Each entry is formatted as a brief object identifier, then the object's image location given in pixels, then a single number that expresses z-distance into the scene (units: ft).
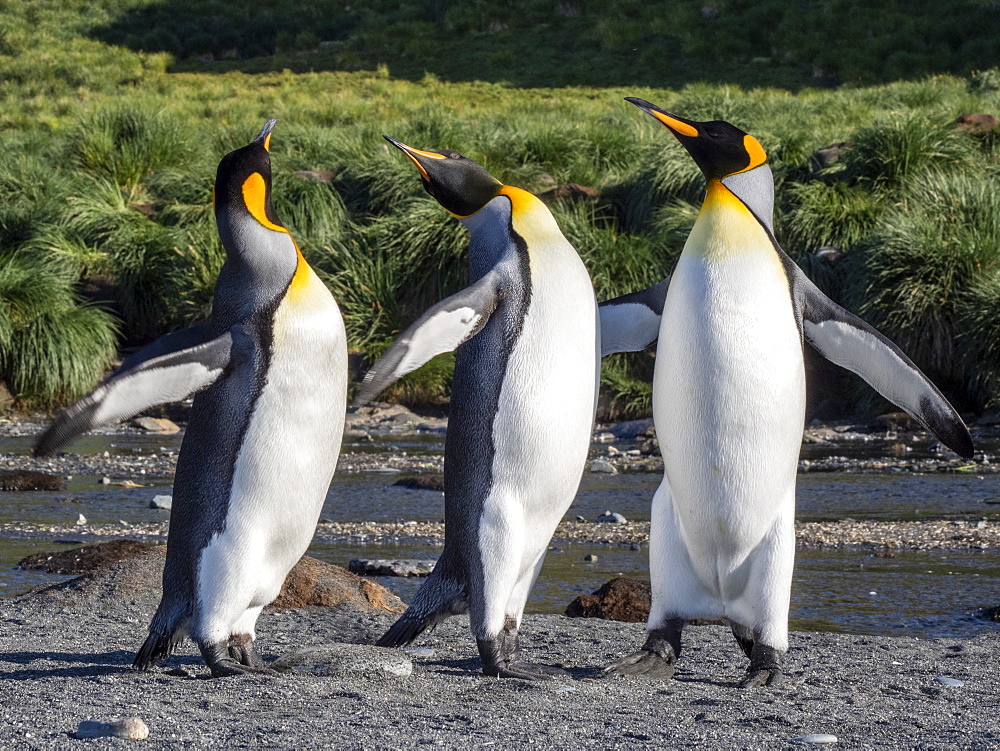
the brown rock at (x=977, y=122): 89.97
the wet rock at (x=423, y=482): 49.90
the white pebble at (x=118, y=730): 16.69
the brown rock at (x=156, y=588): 28.94
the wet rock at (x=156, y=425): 72.33
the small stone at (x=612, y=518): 42.80
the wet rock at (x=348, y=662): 21.04
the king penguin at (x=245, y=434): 21.56
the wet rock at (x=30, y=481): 49.60
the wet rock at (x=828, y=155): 86.48
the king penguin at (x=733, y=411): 22.33
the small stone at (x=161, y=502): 45.24
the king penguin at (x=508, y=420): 21.86
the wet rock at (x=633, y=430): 66.85
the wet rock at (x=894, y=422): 66.39
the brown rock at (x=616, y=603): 28.60
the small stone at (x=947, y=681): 21.52
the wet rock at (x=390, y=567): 33.47
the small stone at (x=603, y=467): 55.42
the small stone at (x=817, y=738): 17.42
